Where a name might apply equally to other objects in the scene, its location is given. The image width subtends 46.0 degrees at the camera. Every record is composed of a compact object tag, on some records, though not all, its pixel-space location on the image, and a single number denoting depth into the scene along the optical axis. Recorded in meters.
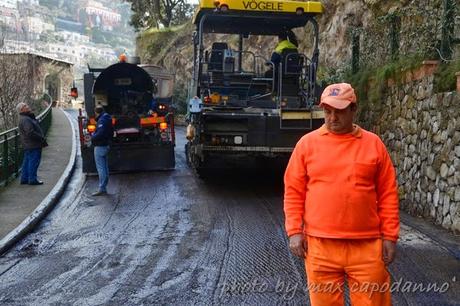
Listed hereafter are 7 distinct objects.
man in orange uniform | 3.26
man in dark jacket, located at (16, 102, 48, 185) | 11.42
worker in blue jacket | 10.82
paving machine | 9.87
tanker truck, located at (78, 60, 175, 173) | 13.18
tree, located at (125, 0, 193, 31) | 42.00
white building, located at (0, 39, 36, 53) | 25.62
